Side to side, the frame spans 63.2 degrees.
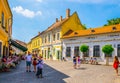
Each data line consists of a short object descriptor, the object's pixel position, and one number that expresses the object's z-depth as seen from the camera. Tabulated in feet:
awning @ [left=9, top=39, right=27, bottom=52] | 42.87
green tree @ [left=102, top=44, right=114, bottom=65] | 42.34
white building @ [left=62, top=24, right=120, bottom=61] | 45.33
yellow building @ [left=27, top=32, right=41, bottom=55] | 86.22
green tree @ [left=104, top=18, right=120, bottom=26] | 70.14
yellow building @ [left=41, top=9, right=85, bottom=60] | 63.67
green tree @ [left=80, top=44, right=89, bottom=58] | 50.37
